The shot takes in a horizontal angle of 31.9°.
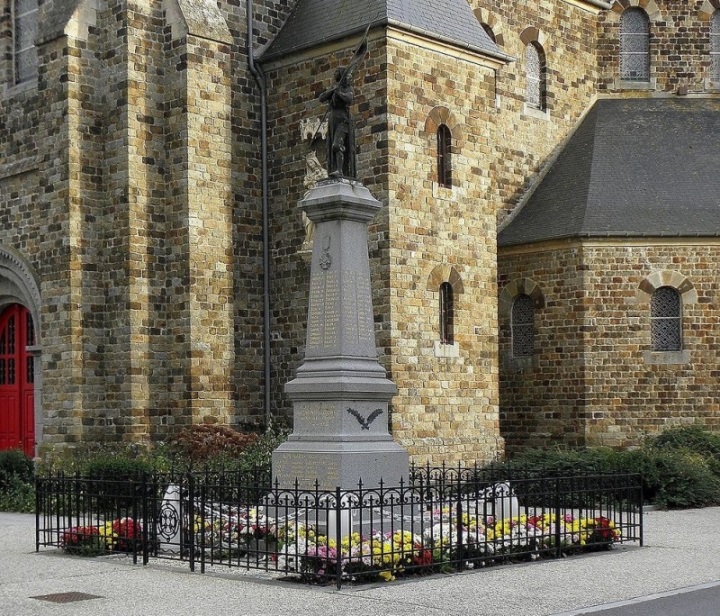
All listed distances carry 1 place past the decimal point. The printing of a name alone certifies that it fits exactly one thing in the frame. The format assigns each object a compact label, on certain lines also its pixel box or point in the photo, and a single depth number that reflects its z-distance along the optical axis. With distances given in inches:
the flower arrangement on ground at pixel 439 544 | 473.4
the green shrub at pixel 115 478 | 559.8
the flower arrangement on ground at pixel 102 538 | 560.1
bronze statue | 584.7
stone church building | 862.5
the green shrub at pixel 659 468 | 780.6
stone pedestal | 544.1
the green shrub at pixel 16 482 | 808.3
